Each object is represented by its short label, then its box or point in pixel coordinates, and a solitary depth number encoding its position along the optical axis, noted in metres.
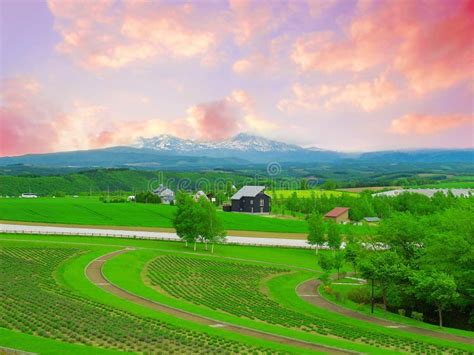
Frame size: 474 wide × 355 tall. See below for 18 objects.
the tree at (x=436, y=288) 48.34
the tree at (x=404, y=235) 62.94
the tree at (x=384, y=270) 54.00
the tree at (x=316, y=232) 91.88
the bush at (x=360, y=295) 58.41
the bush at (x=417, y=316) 51.44
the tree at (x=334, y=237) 91.56
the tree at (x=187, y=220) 87.31
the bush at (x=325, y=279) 60.34
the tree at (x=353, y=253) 65.31
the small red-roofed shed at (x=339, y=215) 135.88
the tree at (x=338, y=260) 67.81
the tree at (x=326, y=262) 65.88
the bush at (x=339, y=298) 56.47
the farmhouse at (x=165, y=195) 175.62
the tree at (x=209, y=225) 86.38
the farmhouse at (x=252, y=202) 148.50
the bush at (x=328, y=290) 59.36
